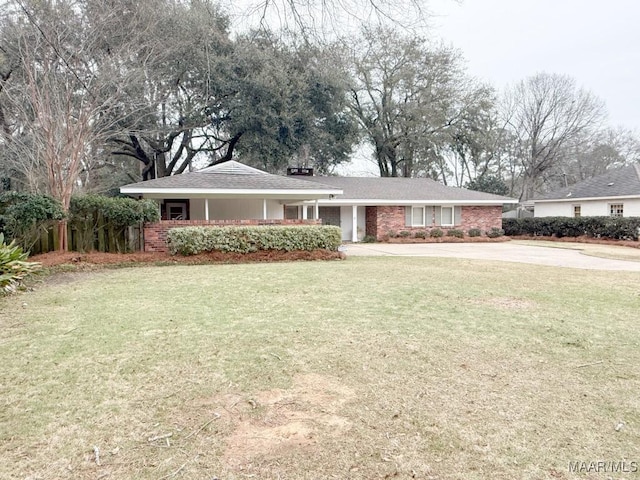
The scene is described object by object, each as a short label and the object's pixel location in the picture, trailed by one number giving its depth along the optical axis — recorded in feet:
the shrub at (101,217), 36.91
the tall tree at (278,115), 63.46
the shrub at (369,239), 70.95
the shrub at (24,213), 31.76
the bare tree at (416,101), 89.81
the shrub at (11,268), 22.07
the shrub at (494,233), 77.05
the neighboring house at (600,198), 71.92
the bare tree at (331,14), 14.94
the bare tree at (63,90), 33.81
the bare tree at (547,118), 101.30
